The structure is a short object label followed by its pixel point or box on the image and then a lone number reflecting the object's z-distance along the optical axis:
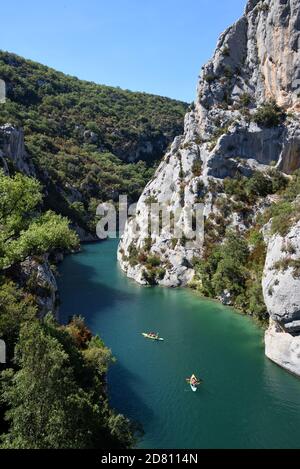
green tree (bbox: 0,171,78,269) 21.44
